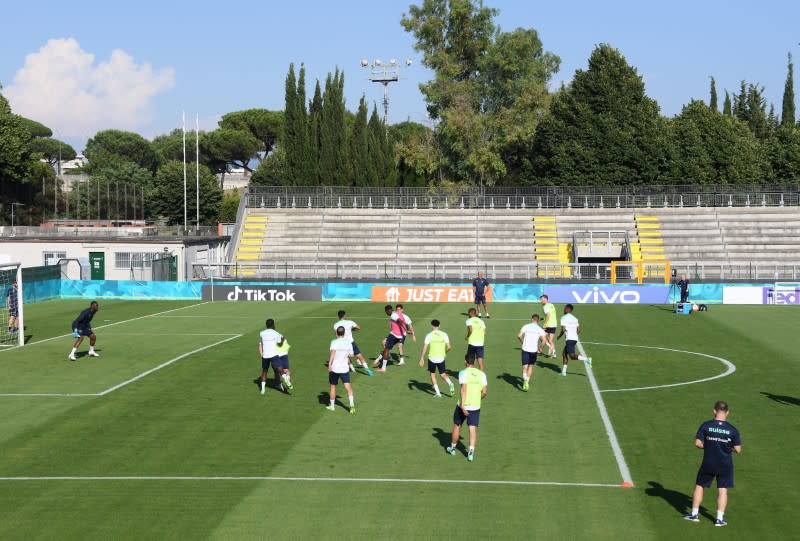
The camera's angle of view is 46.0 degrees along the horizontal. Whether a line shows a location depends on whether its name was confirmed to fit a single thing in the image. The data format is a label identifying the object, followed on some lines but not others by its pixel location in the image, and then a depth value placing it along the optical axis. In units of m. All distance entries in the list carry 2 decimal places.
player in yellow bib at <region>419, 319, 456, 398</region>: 25.28
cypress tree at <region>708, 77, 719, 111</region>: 134.40
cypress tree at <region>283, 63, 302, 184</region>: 91.62
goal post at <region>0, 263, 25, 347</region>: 37.34
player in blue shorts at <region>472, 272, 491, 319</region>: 45.78
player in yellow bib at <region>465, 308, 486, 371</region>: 26.67
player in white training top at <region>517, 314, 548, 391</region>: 26.19
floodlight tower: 111.88
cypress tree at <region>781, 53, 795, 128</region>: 128.82
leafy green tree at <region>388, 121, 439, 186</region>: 94.62
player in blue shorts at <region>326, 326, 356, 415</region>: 22.75
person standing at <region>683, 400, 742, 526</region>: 14.96
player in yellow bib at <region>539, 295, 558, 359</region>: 31.27
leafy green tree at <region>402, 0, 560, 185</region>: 93.31
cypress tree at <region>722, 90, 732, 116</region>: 134.12
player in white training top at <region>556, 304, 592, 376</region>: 28.64
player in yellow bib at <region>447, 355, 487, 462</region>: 18.50
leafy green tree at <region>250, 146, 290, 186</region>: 122.56
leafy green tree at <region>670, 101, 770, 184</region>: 92.38
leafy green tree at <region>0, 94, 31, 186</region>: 106.88
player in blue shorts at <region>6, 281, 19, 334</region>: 40.31
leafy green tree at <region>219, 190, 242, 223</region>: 129.50
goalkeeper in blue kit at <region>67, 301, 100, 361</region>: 32.25
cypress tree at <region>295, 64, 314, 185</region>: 91.38
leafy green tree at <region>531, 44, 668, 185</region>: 90.75
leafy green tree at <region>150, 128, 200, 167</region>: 179.69
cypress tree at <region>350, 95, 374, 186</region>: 92.56
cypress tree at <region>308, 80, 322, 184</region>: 91.50
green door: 70.44
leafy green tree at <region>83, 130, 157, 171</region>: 184.75
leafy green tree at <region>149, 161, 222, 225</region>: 124.44
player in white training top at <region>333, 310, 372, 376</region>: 26.19
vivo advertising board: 55.62
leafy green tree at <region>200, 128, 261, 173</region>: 168.50
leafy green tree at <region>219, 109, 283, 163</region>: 174.62
